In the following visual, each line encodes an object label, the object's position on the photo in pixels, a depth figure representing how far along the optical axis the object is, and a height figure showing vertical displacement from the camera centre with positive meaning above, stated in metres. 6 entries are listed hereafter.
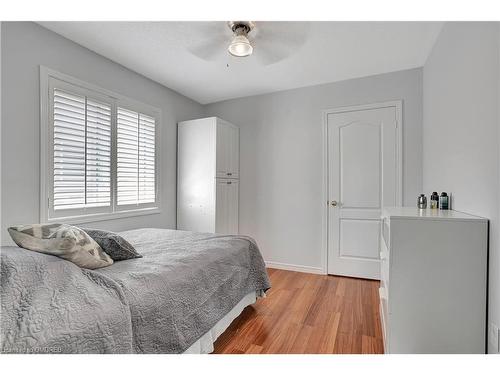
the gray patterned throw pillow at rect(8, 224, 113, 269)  1.24 -0.29
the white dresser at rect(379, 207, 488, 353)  1.33 -0.53
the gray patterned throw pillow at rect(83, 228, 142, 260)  1.60 -0.39
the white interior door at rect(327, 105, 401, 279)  3.03 +0.06
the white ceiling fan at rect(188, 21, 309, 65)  1.80 +1.14
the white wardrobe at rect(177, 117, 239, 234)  3.38 +0.14
